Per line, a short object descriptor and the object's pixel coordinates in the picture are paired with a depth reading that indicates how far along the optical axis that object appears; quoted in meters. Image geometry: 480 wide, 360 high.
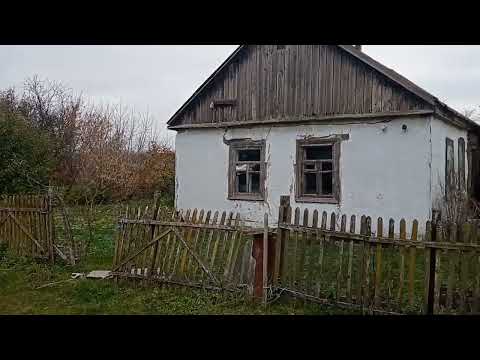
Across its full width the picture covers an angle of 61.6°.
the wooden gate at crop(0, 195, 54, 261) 6.68
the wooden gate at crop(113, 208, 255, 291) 4.81
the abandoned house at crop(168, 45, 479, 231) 8.64
